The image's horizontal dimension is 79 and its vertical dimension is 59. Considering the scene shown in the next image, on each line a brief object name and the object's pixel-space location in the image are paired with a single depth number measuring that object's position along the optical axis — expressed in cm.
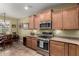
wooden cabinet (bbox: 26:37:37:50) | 164
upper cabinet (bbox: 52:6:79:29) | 126
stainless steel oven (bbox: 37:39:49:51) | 157
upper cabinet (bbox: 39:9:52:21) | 165
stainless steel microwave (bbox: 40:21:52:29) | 164
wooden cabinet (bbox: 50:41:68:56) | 126
